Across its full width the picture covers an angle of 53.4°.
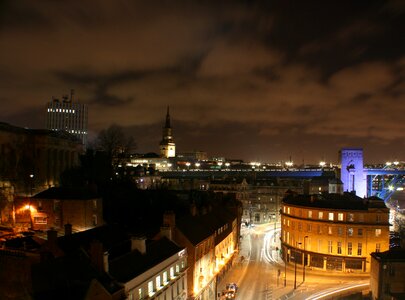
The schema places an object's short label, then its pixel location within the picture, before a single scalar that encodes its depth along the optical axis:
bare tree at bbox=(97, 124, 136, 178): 81.61
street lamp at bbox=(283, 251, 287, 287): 43.88
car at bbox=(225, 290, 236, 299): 38.20
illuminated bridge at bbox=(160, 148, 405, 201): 97.38
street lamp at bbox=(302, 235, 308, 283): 46.67
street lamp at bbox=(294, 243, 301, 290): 52.41
